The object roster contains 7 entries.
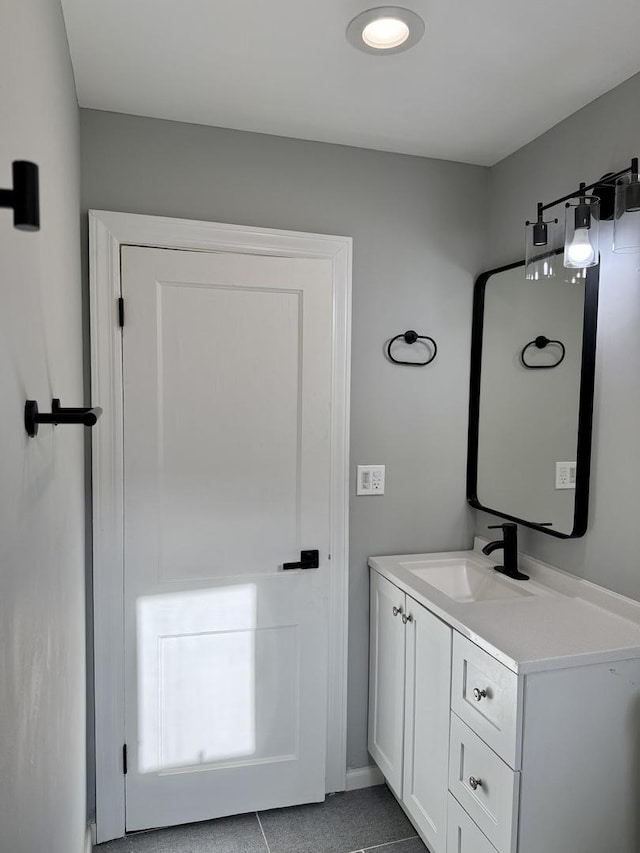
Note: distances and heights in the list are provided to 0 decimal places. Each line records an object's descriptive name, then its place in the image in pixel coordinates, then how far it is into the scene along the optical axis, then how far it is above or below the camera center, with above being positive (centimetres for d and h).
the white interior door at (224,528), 213 -50
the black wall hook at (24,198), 48 +15
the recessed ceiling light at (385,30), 150 +92
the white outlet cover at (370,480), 239 -35
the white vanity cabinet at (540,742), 151 -91
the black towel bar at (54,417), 94 -5
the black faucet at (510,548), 218 -56
